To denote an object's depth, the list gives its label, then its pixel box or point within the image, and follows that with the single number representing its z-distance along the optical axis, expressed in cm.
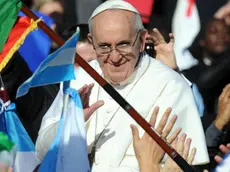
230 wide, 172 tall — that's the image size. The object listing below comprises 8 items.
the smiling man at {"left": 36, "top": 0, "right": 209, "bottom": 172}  1208
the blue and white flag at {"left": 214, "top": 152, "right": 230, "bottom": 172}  1171
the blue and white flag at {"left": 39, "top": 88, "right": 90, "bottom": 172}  1155
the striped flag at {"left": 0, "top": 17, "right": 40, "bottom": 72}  1256
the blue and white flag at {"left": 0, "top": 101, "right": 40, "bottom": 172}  1214
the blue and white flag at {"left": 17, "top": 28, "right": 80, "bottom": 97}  1085
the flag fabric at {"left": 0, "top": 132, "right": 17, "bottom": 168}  966
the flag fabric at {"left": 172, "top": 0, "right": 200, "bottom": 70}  1725
